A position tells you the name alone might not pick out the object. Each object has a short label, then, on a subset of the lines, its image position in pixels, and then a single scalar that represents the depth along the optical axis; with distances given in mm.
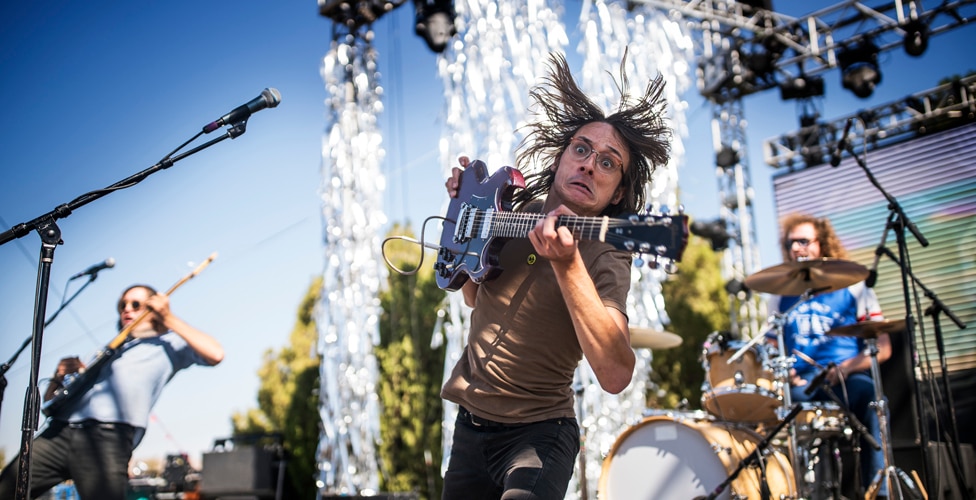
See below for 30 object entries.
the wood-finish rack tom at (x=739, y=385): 4836
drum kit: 4570
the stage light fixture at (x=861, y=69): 8844
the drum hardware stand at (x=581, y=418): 4699
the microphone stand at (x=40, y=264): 2766
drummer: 5203
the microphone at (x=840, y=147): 4652
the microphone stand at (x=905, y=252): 4324
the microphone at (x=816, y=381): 4586
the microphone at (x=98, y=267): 4000
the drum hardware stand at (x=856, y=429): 4602
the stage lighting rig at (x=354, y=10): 7793
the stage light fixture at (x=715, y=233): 9828
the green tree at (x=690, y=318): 11805
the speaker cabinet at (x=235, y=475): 7453
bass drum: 4555
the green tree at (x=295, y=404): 10133
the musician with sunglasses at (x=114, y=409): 4234
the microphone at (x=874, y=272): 4699
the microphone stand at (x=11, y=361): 3842
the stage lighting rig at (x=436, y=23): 7316
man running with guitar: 2229
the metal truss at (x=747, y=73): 9383
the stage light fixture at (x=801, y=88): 9641
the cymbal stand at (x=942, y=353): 4461
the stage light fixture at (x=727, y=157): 9992
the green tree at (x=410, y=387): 9508
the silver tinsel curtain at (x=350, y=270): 7109
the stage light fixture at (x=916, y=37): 8523
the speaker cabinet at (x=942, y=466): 4967
